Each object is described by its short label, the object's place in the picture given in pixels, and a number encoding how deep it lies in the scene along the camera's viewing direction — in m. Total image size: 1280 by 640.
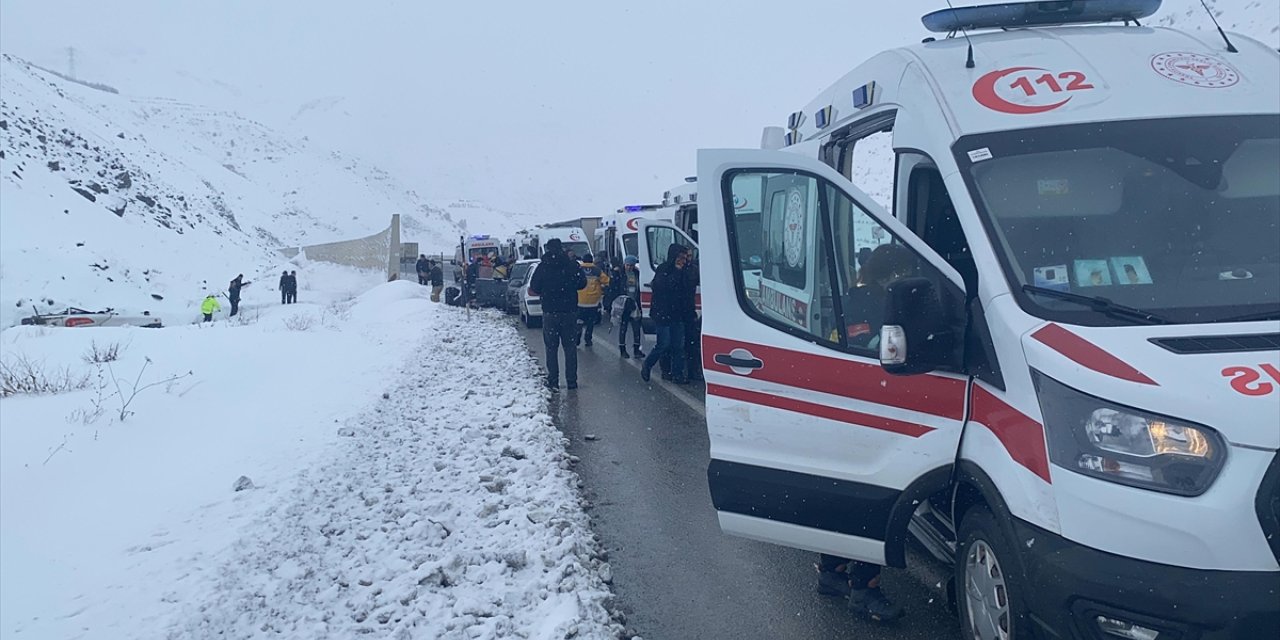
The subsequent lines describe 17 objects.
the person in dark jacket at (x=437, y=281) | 30.50
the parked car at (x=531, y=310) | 21.06
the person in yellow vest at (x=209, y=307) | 27.41
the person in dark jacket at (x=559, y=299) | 11.30
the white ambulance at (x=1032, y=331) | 2.77
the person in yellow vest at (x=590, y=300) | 17.48
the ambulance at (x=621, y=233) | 20.94
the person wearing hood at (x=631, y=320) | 15.00
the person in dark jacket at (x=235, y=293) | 31.53
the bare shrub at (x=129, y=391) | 8.37
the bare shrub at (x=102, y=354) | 11.80
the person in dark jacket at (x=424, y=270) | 43.78
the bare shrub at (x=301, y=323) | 18.06
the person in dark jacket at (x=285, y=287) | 36.78
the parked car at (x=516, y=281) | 24.50
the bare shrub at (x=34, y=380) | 9.81
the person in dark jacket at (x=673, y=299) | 11.57
